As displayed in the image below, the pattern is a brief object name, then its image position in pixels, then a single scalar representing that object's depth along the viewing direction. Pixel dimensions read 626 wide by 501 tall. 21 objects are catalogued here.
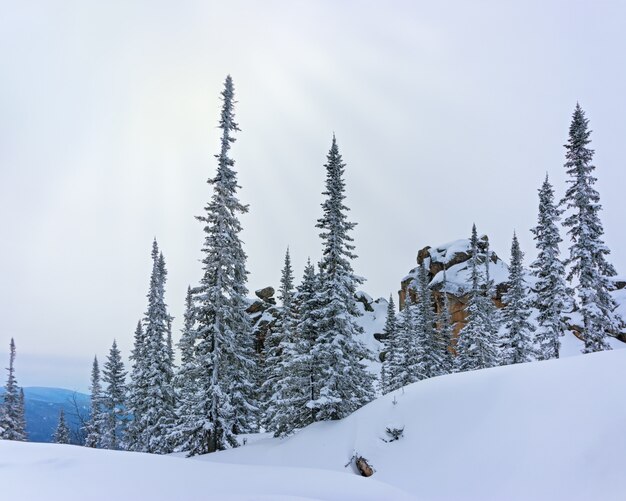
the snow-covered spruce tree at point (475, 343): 31.44
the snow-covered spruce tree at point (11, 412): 35.66
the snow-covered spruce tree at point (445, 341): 33.19
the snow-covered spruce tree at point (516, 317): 29.39
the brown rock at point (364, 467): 11.68
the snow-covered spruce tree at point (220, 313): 18.94
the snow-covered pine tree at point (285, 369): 18.92
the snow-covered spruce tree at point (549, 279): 25.27
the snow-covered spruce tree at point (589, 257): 21.97
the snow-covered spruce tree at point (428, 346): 30.92
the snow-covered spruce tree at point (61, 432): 46.42
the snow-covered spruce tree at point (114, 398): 37.94
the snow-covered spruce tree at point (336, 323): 18.41
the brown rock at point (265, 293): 60.47
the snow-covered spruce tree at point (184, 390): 19.38
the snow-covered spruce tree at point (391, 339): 35.72
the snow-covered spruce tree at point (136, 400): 30.06
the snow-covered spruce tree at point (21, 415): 39.06
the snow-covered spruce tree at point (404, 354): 29.62
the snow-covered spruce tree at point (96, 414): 41.61
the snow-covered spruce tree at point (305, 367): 18.94
